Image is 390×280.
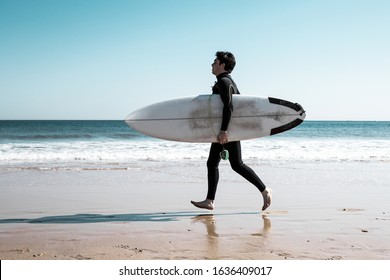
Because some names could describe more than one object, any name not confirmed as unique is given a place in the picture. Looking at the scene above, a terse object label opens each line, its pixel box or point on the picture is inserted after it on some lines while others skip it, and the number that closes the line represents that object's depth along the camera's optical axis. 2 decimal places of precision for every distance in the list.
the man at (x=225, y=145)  4.03
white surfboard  4.49
